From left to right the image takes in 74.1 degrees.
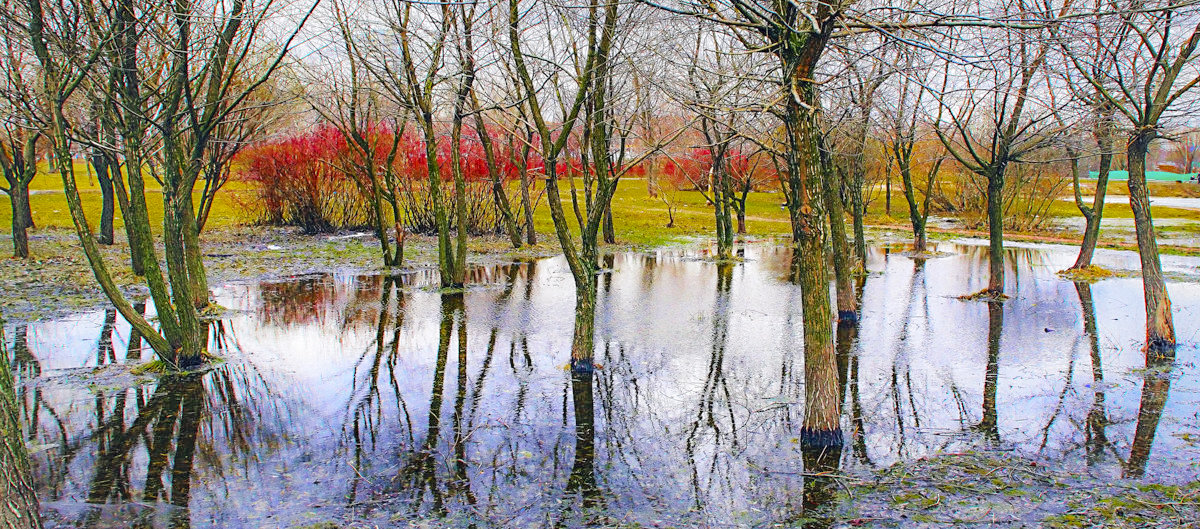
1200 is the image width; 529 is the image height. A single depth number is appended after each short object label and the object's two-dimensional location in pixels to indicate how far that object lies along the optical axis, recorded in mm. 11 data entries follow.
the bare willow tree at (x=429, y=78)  12836
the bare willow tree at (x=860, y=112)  8880
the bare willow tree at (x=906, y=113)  14055
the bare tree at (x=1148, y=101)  9352
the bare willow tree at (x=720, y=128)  7574
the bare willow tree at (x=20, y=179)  17859
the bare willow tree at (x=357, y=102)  15433
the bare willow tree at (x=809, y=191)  6355
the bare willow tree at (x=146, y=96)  8203
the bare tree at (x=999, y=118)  12039
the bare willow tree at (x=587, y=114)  8734
